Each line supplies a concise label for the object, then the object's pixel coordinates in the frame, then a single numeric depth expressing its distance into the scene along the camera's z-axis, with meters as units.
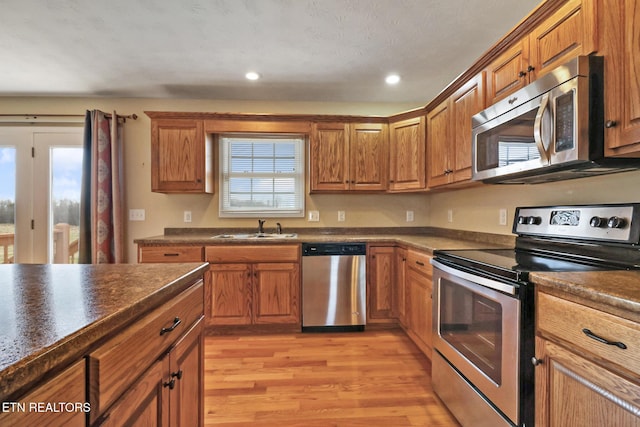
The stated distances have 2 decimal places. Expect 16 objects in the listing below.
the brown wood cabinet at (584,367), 0.82
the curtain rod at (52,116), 3.18
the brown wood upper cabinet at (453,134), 2.07
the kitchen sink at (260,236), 2.90
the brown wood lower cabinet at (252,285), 2.74
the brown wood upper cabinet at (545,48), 1.26
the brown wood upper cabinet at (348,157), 3.07
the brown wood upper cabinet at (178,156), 2.95
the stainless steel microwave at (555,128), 1.22
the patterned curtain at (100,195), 3.06
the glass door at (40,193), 3.23
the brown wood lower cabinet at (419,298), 2.18
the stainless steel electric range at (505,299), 1.20
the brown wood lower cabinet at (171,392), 0.75
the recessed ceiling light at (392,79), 2.80
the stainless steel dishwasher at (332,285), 2.78
